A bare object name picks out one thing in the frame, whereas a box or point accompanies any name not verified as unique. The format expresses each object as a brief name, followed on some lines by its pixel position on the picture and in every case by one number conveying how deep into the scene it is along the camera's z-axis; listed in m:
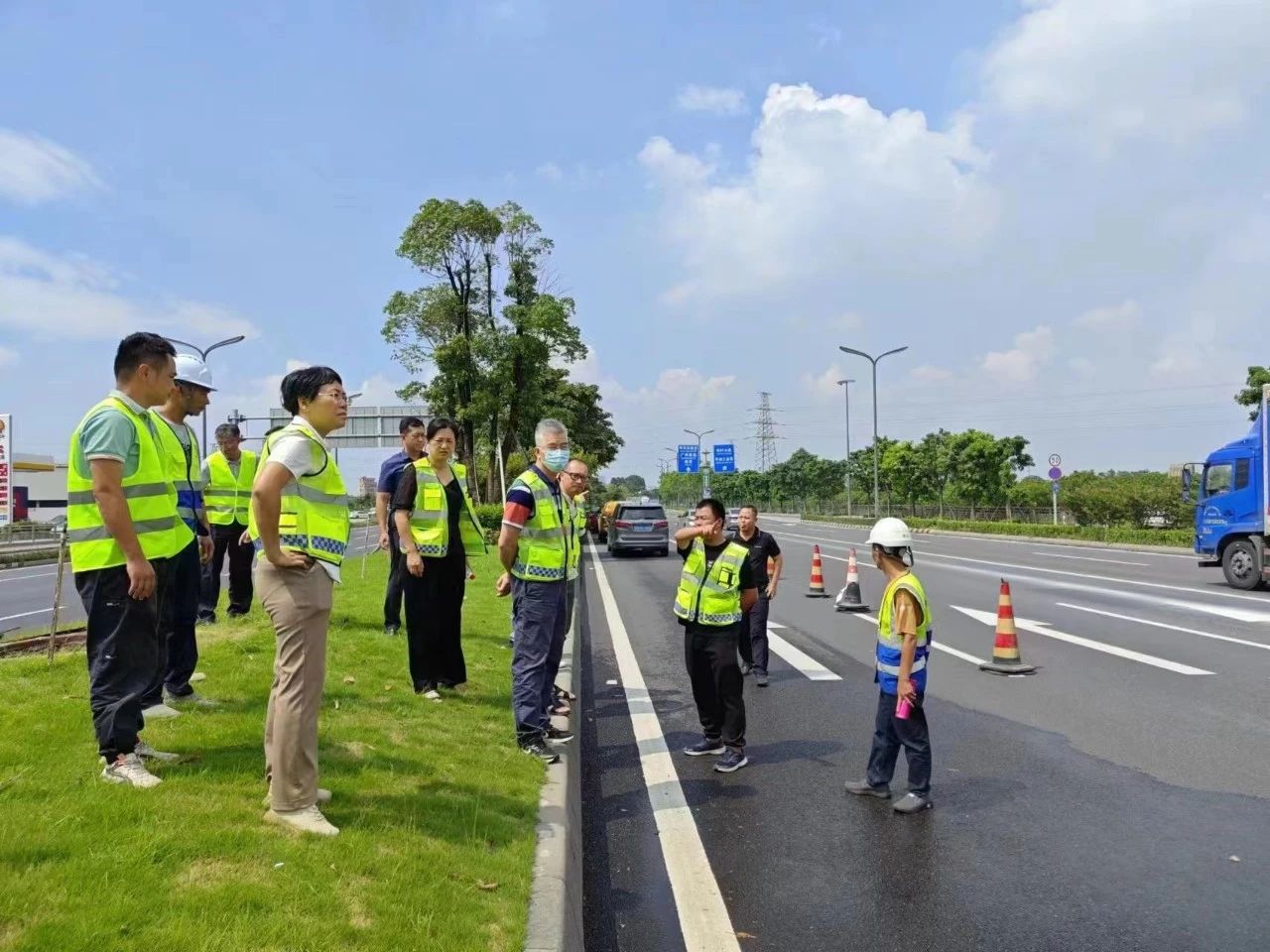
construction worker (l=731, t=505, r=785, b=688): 8.05
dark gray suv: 27.12
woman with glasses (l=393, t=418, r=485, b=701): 6.02
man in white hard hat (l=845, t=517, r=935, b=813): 4.66
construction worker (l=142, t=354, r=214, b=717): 4.88
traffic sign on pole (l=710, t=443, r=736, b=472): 70.30
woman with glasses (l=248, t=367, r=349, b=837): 3.41
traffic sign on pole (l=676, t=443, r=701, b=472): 72.88
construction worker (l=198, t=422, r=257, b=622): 7.66
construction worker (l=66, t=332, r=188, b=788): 3.63
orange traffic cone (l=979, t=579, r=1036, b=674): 8.42
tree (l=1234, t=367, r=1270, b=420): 24.52
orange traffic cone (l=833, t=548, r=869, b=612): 13.24
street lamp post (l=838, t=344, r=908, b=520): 45.81
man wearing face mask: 5.14
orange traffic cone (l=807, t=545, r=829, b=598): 15.34
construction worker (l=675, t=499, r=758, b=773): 5.51
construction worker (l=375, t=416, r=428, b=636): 7.29
